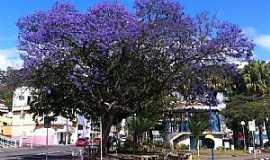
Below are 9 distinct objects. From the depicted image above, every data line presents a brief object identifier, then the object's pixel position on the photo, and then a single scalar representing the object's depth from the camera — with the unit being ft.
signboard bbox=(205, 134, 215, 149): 41.85
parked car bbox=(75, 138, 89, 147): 122.86
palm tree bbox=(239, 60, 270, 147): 108.99
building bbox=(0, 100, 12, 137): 168.68
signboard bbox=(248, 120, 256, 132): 65.23
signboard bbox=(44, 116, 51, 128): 60.39
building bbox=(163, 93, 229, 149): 108.34
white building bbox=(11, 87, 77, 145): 156.30
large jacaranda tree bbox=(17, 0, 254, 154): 50.73
